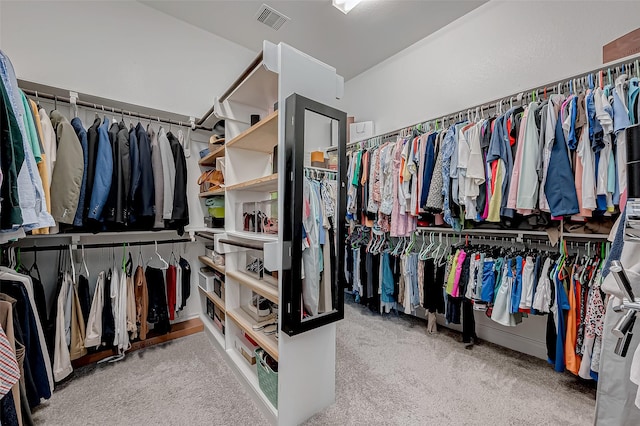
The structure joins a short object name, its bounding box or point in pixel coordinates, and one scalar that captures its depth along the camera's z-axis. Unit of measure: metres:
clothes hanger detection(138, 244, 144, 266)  2.53
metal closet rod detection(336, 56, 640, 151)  1.57
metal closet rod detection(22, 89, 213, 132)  1.96
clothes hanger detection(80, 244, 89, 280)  2.12
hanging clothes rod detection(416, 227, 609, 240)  1.74
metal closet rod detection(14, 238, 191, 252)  1.93
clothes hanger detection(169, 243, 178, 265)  2.70
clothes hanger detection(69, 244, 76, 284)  2.00
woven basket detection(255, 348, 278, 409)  1.45
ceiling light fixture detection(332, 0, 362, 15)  2.30
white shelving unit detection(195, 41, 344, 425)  1.42
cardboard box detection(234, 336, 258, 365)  1.86
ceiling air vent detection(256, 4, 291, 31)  2.54
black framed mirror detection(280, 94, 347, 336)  1.37
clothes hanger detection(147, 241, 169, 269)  2.55
